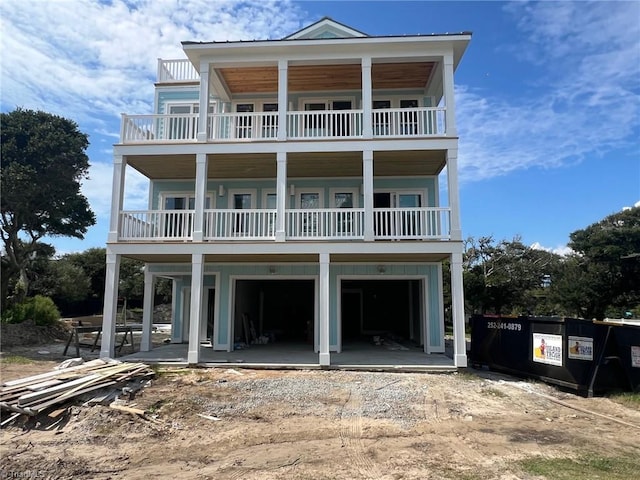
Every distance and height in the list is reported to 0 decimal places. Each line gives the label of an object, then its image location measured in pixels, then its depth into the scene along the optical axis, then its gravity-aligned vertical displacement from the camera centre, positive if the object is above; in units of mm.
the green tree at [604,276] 25750 +1136
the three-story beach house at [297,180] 11750 +3777
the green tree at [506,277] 27594 +1193
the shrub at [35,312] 17266 -782
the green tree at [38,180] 16766 +4494
